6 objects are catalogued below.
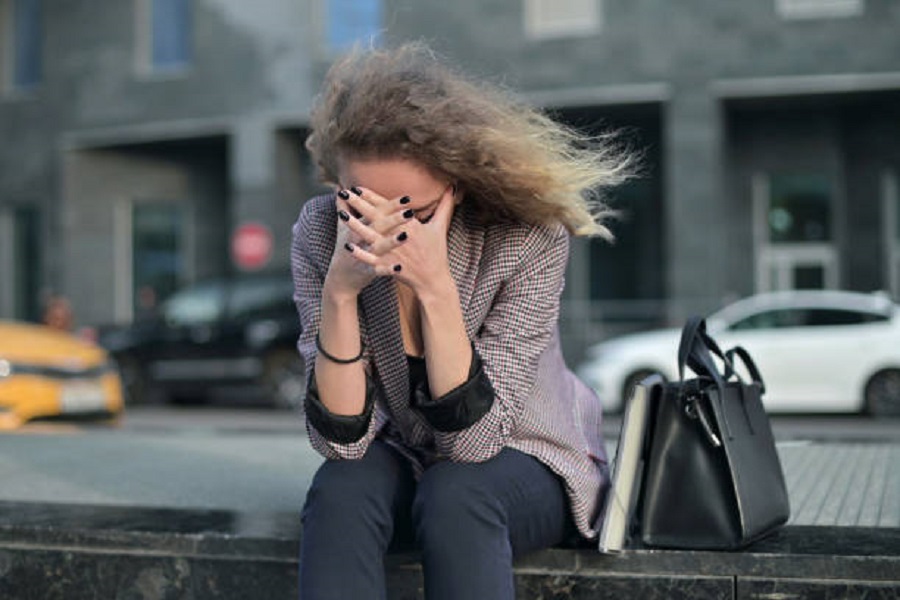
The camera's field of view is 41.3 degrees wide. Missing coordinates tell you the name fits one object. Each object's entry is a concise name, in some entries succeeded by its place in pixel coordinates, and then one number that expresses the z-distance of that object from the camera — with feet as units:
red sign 67.10
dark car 49.88
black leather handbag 8.47
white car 42.63
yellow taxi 25.13
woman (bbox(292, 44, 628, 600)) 8.00
